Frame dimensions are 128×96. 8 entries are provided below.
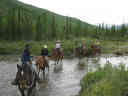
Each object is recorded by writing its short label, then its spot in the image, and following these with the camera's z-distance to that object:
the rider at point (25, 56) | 8.71
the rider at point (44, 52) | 11.71
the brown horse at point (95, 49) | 20.75
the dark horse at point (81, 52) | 18.83
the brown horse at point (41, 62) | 11.66
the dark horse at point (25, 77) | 7.63
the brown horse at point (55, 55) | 15.87
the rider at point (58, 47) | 15.48
